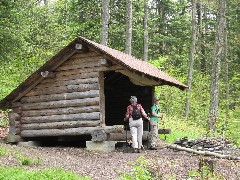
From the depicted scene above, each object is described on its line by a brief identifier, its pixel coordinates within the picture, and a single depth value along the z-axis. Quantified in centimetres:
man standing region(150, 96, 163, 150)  1558
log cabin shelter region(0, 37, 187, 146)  1471
